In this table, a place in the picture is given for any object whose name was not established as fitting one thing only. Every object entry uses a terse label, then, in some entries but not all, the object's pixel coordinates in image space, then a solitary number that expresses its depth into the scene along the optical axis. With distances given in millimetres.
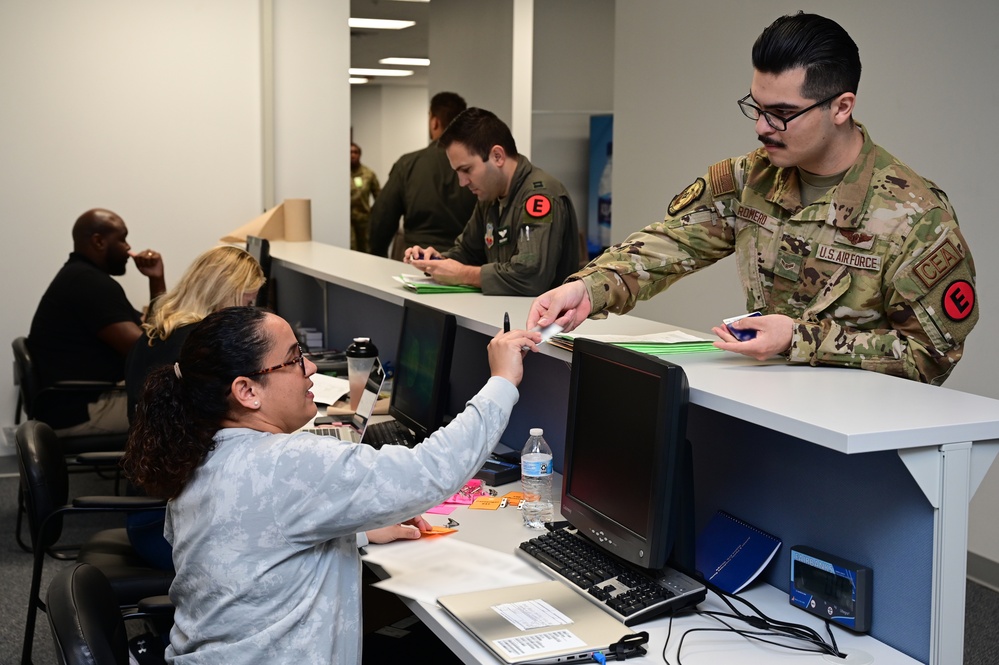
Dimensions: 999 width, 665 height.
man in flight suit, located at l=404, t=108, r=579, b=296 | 3203
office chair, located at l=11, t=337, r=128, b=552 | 3545
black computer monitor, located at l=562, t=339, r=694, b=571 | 1545
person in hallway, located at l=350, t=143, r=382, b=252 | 8391
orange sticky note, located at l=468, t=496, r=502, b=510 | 2141
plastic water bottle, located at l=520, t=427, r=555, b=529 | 2124
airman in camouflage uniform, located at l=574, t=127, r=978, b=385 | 1694
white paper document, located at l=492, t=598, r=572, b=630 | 1517
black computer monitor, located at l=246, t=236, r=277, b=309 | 3883
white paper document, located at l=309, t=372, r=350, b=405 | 3078
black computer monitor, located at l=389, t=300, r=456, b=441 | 2375
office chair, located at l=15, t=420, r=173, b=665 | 2256
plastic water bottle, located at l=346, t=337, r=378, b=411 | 2977
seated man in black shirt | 3854
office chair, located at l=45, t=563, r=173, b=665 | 1388
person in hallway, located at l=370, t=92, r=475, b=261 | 5094
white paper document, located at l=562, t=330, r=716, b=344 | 1897
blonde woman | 2799
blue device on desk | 1478
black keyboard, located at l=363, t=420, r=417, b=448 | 2540
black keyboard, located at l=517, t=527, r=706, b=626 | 1550
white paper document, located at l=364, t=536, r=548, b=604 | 1697
